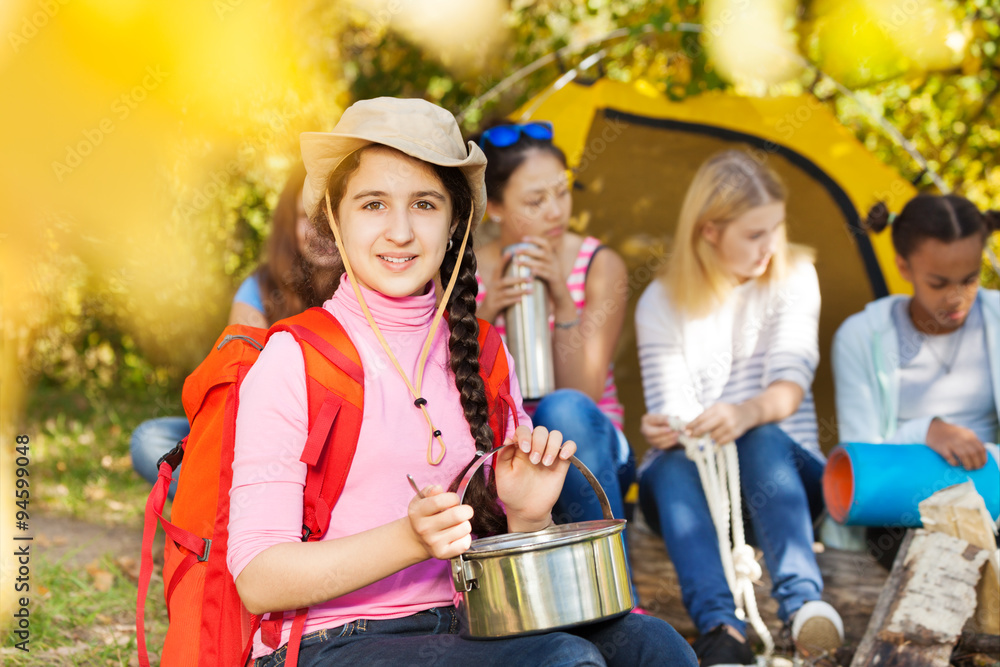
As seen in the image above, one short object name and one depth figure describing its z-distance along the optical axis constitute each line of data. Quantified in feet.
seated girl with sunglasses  8.19
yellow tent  11.34
